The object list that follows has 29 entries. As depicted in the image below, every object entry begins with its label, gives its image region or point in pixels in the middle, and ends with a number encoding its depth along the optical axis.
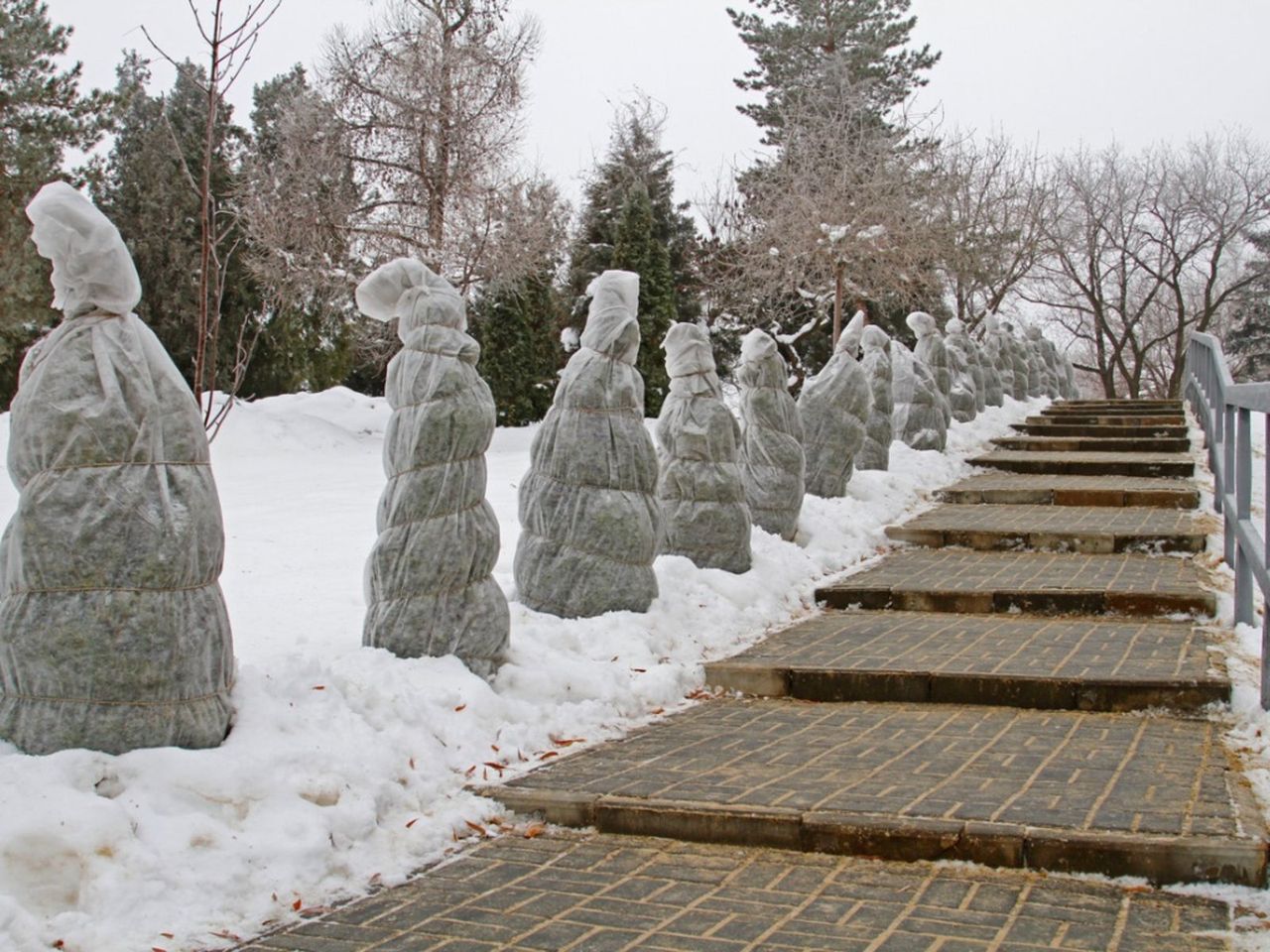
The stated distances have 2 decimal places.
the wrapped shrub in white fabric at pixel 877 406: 14.00
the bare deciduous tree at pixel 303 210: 23.53
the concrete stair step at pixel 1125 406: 22.66
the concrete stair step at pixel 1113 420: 19.47
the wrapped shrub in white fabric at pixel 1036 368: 27.23
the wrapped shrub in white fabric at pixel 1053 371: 29.06
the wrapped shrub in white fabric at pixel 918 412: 16.12
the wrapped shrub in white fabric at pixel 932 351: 18.02
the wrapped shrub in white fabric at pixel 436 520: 5.95
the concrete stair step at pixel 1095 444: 17.02
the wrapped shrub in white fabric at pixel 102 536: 4.30
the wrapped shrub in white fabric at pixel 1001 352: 24.40
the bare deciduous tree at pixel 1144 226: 36.12
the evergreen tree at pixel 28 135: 22.33
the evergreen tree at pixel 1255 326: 38.12
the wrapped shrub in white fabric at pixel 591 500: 7.35
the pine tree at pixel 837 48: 35.38
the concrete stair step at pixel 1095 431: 18.00
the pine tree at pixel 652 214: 29.94
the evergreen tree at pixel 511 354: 25.41
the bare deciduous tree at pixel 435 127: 23.61
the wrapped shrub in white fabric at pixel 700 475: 8.76
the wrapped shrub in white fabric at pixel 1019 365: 25.30
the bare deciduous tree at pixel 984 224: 25.25
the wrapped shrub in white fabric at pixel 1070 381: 31.31
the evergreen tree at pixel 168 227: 25.31
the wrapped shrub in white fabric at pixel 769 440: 10.09
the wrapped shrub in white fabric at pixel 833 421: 12.02
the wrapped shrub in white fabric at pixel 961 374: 19.42
